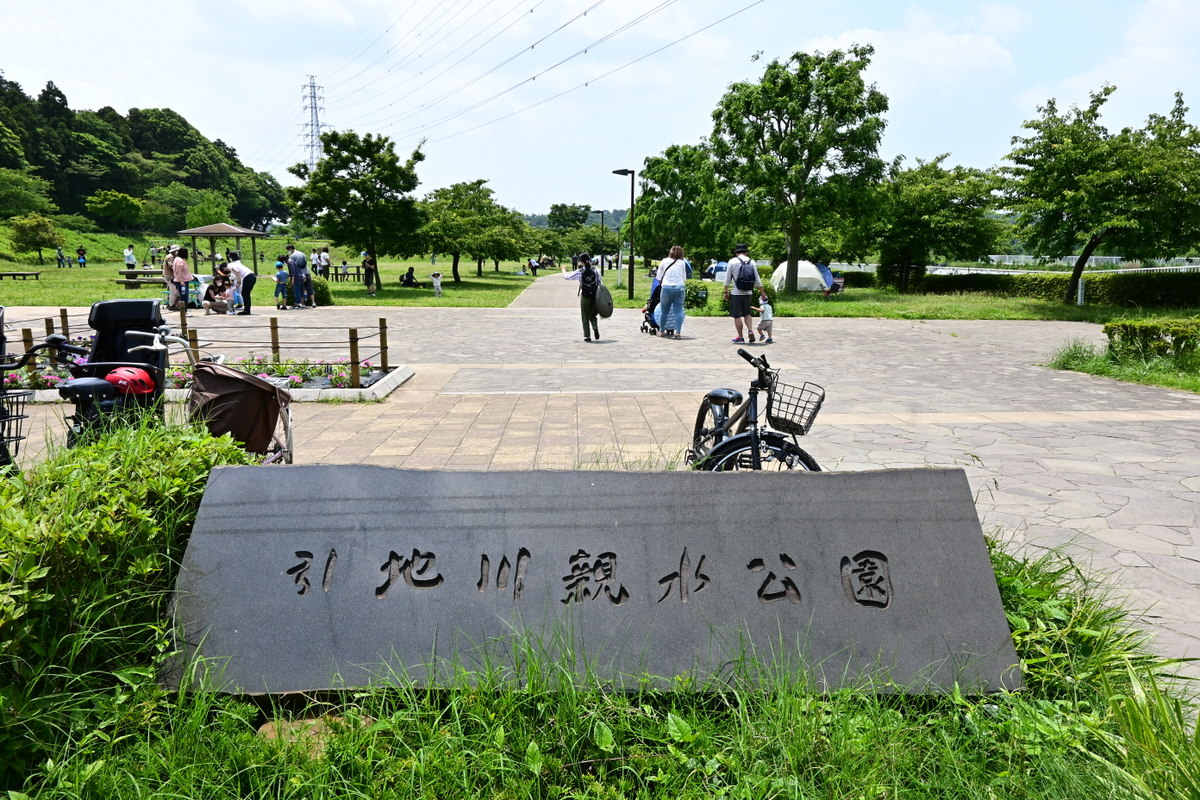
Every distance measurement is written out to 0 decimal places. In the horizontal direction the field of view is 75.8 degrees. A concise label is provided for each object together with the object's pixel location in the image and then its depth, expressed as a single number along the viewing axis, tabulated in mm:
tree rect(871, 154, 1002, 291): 32938
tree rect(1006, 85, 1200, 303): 21453
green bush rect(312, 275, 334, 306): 23781
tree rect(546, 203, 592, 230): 95312
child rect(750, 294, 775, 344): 15172
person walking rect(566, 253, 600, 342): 14008
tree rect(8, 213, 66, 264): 43469
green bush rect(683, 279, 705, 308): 21500
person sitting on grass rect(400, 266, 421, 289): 33031
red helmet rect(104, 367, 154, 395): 4391
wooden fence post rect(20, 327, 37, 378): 9078
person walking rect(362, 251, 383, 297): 27984
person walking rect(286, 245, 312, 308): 21906
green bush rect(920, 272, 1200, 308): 25656
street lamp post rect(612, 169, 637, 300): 26141
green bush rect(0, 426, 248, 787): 2227
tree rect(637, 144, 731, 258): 49531
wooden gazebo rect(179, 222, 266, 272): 26203
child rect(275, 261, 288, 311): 22500
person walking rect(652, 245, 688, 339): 15352
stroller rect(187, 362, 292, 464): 4191
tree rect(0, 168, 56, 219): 46812
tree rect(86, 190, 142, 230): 60562
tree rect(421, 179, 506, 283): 29812
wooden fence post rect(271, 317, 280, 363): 10025
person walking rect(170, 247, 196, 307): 19500
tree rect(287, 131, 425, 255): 27312
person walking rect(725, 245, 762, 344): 14172
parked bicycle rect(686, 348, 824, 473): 3740
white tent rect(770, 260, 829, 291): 36094
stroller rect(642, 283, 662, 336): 16344
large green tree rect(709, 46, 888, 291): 27516
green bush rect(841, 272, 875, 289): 42438
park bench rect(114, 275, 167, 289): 27547
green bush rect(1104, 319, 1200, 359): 10844
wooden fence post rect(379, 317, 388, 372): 9859
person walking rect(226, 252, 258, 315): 20516
